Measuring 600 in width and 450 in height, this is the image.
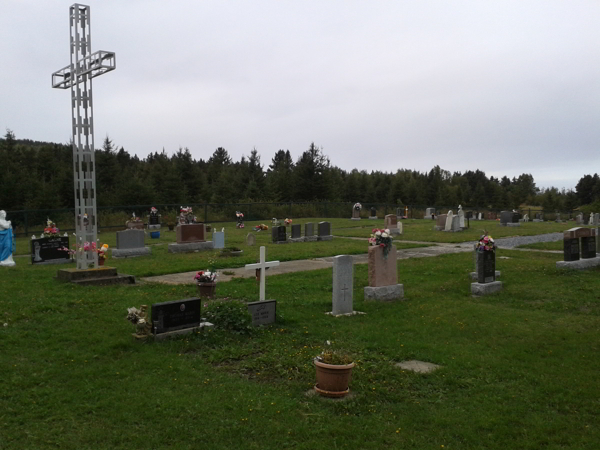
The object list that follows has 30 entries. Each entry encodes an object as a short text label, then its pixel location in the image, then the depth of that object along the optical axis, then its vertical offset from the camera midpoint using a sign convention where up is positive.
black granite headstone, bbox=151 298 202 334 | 7.64 -1.53
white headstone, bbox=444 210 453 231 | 30.72 -0.71
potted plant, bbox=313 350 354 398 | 5.68 -1.79
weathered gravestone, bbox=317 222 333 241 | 25.95 -1.06
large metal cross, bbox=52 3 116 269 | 11.98 +2.68
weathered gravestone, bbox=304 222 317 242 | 25.43 -1.09
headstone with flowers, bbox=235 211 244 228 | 34.20 -0.73
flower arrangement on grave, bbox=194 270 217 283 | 10.52 -1.33
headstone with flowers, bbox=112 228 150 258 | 19.02 -1.21
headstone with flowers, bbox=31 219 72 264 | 16.70 -1.20
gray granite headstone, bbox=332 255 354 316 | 9.68 -1.39
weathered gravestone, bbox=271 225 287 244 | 23.98 -1.11
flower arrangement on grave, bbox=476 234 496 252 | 11.81 -0.79
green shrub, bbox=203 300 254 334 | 8.19 -1.67
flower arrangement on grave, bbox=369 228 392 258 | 10.99 -0.63
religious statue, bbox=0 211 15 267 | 15.95 -0.98
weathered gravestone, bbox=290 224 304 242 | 24.79 -1.11
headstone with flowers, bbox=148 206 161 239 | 33.06 -0.61
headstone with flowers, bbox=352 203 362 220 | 43.23 -0.05
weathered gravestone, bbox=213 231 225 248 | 21.92 -1.17
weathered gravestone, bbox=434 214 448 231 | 31.40 -0.78
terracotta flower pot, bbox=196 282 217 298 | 10.54 -1.57
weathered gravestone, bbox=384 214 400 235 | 29.34 -0.67
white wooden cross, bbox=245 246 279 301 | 9.24 -1.00
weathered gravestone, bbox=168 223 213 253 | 20.86 -1.14
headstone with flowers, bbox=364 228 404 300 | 10.91 -1.26
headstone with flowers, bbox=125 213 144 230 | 29.47 -0.71
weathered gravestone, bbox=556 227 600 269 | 14.75 -1.16
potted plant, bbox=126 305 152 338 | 7.58 -1.59
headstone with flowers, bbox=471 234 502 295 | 11.73 -1.29
